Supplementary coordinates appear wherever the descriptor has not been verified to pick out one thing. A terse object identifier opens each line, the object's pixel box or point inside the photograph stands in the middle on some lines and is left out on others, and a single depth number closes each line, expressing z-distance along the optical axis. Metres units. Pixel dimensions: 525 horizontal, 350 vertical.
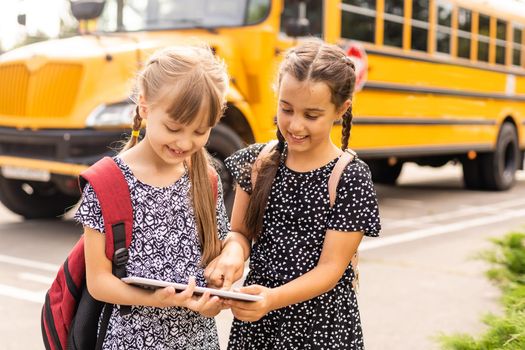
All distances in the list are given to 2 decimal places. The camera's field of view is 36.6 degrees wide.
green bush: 2.52
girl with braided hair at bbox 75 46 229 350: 1.78
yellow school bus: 5.43
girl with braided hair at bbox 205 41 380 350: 1.97
